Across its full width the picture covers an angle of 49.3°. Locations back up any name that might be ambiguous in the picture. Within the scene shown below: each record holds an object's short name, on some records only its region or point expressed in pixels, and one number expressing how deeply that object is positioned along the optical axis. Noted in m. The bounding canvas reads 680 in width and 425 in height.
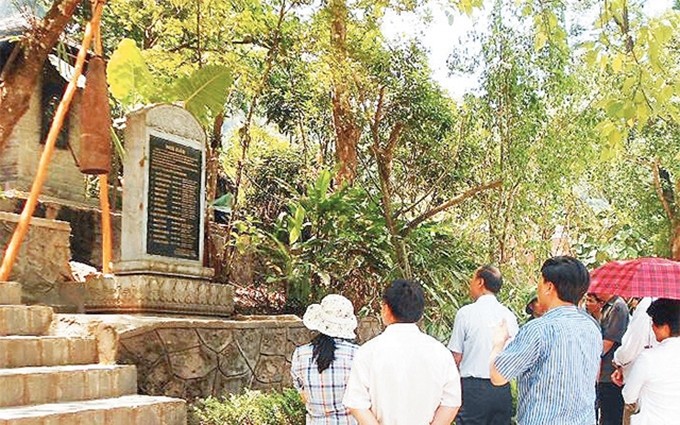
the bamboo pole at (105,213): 7.67
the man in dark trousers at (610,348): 5.90
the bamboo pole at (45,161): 6.80
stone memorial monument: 7.09
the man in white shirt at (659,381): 3.85
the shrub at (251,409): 6.18
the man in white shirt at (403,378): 3.27
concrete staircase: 5.01
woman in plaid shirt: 3.95
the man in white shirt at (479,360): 5.48
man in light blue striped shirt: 3.32
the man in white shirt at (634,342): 4.76
